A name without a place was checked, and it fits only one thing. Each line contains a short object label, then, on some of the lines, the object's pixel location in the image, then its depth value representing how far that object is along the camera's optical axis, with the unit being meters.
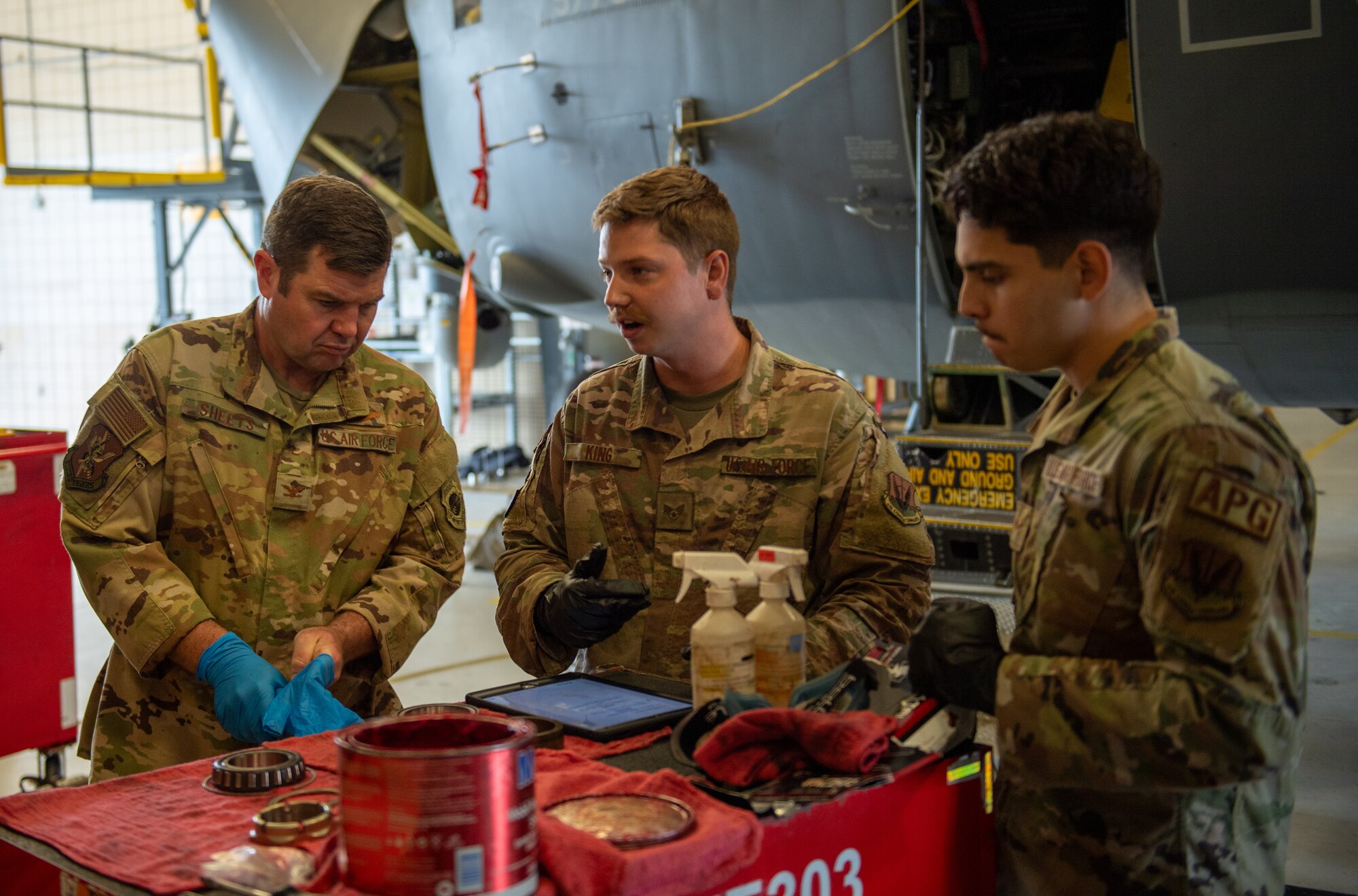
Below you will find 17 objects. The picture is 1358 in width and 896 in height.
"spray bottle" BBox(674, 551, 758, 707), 1.64
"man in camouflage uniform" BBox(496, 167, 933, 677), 2.22
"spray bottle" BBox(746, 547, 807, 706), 1.68
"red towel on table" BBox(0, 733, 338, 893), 1.31
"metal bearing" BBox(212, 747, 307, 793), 1.52
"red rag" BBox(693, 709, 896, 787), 1.47
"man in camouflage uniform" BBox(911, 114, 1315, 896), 1.34
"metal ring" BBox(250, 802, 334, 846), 1.35
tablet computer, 1.70
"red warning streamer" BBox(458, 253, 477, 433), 6.91
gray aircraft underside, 3.85
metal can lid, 1.25
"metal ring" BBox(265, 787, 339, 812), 1.44
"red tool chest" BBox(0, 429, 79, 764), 3.94
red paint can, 1.12
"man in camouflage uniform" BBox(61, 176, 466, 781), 2.11
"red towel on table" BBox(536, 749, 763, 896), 1.17
